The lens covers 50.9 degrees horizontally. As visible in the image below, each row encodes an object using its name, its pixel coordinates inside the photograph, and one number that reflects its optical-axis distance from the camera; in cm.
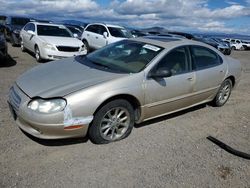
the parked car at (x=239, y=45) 3362
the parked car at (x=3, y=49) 842
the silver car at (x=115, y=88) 329
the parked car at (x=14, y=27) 1334
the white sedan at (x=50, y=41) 926
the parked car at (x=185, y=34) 2229
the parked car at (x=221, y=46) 2205
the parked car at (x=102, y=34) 1297
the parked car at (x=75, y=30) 1919
